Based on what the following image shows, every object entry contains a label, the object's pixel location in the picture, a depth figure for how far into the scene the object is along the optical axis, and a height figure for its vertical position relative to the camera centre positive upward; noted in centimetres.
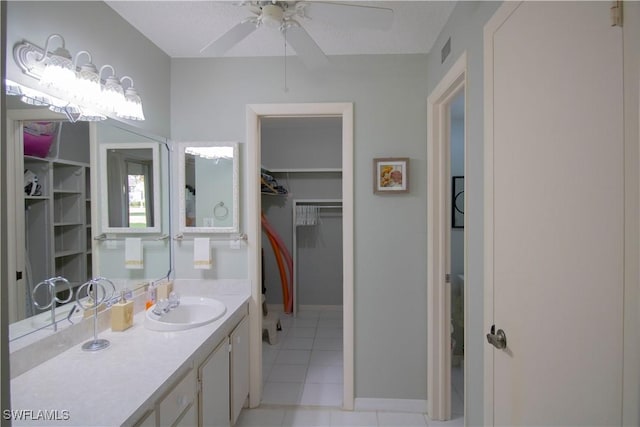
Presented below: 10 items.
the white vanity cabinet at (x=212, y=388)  121 -86
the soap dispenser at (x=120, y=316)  159 -55
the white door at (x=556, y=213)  74 -1
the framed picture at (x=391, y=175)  216 +26
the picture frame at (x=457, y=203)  312 +9
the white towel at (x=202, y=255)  220 -31
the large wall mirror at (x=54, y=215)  119 -1
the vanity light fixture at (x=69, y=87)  125 +61
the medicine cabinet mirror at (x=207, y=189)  223 +18
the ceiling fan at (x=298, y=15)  126 +86
